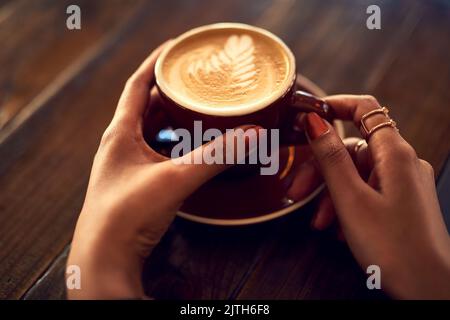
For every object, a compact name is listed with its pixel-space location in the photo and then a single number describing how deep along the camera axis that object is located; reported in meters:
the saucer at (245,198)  0.55
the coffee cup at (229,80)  0.55
